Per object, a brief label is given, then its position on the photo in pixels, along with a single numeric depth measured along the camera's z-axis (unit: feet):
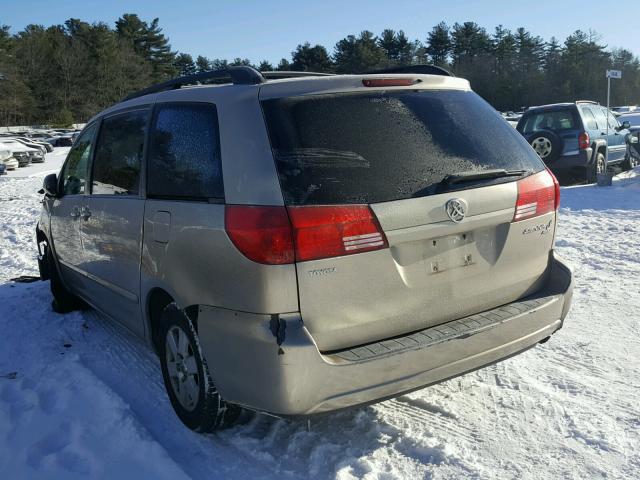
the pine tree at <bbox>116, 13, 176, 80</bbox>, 290.76
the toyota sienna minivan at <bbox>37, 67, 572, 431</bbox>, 8.51
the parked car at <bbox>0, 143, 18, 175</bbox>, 83.61
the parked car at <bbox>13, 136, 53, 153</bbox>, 108.99
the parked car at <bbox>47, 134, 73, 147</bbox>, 161.22
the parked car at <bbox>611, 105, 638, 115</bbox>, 200.13
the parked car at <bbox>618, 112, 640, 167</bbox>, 50.16
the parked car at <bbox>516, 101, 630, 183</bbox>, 40.75
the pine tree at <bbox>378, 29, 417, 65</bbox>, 284.41
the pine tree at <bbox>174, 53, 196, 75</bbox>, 311.68
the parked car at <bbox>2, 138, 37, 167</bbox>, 93.40
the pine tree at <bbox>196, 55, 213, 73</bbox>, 305.43
